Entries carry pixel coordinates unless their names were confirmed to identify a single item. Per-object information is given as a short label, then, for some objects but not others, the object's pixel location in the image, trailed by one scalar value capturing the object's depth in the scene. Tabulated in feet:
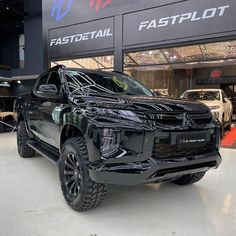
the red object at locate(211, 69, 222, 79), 48.72
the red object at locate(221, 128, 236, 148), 21.24
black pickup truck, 7.22
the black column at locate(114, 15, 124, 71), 25.17
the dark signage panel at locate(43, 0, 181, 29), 24.22
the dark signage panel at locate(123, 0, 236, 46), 19.75
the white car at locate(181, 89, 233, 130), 23.10
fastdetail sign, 26.19
